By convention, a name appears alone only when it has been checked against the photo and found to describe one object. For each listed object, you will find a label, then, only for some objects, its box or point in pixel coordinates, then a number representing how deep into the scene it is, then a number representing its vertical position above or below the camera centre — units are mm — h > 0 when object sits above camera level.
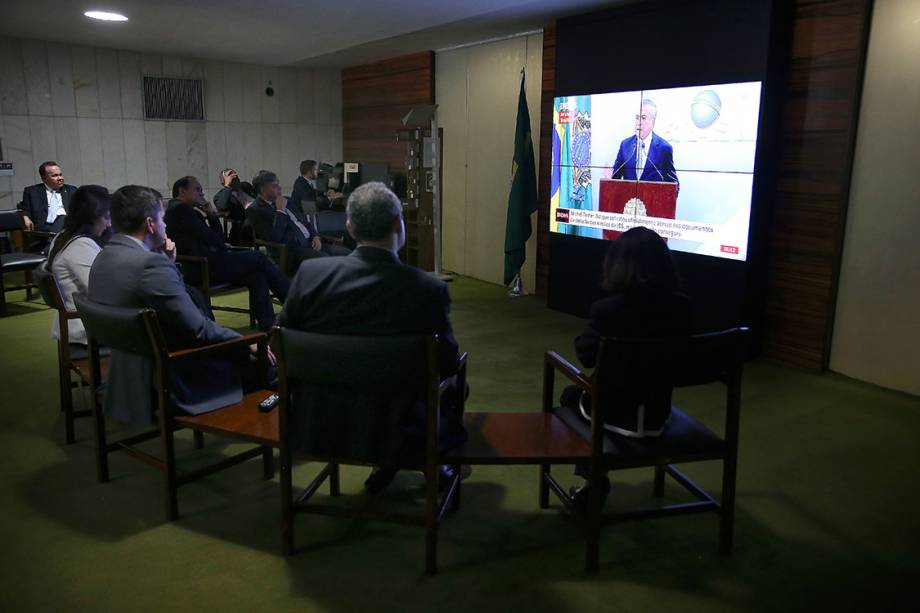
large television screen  4602 +97
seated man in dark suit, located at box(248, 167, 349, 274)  5695 -412
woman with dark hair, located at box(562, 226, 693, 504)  2355 -435
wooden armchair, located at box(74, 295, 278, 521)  2473 -804
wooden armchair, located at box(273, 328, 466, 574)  2068 -707
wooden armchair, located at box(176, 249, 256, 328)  4852 -704
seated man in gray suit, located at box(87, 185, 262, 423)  2637 -525
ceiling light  6089 +1321
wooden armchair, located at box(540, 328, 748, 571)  2156 -766
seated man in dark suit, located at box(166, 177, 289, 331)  4984 -606
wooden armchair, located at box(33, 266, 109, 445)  3178 -892
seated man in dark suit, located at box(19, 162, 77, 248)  6586 -307
